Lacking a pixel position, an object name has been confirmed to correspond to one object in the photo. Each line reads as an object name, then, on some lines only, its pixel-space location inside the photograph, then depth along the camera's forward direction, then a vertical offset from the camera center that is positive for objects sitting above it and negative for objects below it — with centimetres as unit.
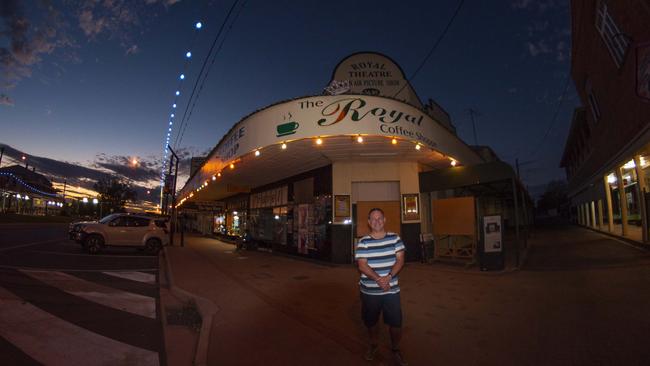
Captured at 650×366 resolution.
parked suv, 1375 -82
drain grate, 528 -182
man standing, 358 -70
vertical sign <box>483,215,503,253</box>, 986 -70
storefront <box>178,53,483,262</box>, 902 +204
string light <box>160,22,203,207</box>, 873 +535
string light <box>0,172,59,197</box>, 5059 +607
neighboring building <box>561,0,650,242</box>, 980 +477
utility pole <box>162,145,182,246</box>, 1963 +217
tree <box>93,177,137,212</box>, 7219 +499
